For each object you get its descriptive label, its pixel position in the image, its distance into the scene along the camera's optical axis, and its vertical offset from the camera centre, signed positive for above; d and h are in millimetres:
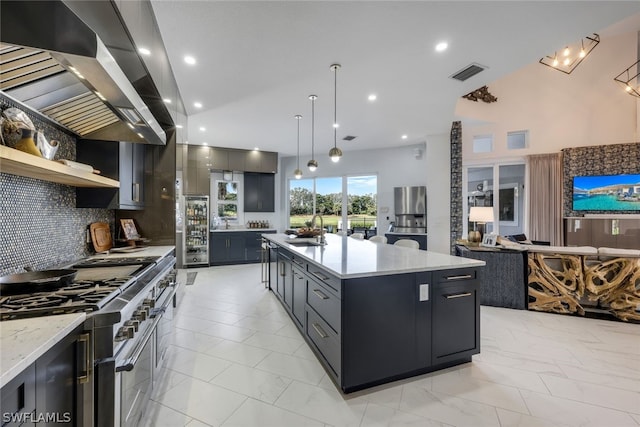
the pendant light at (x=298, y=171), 4561 +823
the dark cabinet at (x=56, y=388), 766 -572
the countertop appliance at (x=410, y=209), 6309 +131
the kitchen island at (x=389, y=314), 1874 -753
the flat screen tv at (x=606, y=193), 5203 +434
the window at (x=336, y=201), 7219 +365
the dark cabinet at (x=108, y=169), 2389 +428
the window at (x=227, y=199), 7029 +397
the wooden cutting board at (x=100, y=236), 2628 -224
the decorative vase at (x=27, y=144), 1453 +381
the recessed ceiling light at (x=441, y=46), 2609 +1644
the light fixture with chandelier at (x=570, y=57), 5250 +3109
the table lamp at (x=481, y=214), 4309 +11
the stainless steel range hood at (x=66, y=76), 900 +650
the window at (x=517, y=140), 5969 +1672
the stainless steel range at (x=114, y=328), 1100 -542
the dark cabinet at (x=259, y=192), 7176 +599
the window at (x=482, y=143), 6150 +1644
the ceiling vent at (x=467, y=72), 3051 +1666
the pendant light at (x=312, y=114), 3786 +1640
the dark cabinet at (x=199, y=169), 6328 +1060
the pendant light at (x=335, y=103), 2985 +1626
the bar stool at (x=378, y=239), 4147 -380
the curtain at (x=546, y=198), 5645 +357
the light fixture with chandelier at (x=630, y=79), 5143 +2662
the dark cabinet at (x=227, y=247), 6449 -800
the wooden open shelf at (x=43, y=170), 1210 +242
